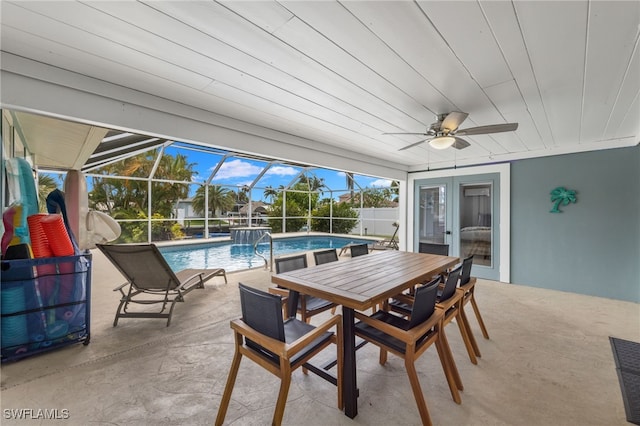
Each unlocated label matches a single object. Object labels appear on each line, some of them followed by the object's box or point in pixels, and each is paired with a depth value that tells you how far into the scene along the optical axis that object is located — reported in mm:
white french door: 4820
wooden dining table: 1623
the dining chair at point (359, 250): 3454
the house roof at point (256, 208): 9766
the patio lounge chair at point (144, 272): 2787
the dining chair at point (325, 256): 3002
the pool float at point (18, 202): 2219
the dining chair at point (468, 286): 2429
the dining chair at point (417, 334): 1523
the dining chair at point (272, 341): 1348
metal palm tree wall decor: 4051
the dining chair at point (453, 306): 1979
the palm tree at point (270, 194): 11080
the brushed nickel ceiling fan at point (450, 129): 2396
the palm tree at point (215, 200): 9383
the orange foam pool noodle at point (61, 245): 2250
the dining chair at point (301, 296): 2229
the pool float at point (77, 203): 3604
